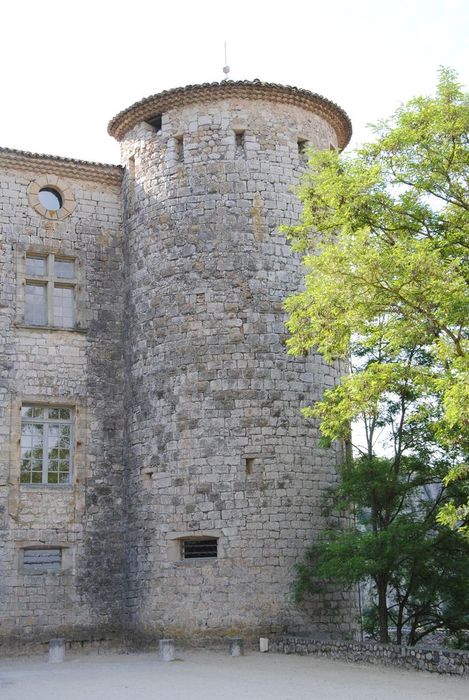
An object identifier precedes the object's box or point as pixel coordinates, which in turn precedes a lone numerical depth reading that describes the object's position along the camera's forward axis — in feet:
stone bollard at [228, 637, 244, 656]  50.42
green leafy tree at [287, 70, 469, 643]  40.09
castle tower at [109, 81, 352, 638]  53.78
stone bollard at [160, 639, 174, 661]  50.16
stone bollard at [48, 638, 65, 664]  51.78
